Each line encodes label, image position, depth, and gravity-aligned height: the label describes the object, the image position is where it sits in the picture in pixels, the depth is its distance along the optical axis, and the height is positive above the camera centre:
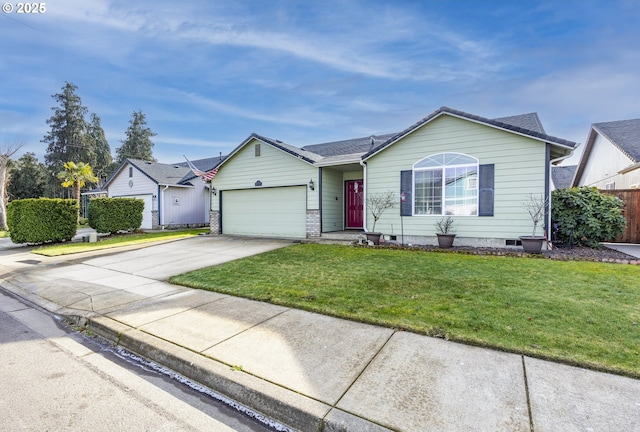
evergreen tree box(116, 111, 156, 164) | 39.94 +9.20
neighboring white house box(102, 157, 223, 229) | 18.78 +1.14
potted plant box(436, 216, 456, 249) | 8.95 -0.82
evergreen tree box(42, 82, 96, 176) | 34.88 +8.88
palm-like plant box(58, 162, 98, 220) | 22.86 +2.63
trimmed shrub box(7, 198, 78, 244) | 12.01 -0.45
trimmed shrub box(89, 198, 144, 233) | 14.61 -0.30
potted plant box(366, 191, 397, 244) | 10.09 +0.09
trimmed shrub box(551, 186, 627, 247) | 8.45 -0.29
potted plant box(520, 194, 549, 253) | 7.81 -0.32
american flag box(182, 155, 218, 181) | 14.43 +1.66
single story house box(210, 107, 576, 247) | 8.53 +0.91
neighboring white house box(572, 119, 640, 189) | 11.96 +2.36
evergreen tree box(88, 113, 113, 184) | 37.81 +7.60
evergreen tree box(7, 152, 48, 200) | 33.85 +3.42
